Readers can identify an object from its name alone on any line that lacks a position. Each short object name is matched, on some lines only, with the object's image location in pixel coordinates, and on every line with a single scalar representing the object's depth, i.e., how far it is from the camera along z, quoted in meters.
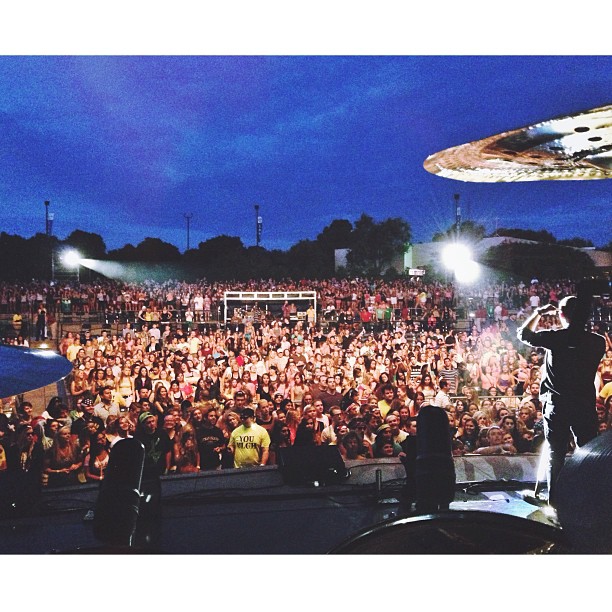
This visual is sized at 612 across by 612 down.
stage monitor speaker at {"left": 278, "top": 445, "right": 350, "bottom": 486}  4.09
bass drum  1.47
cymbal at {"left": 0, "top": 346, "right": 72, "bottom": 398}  1.79
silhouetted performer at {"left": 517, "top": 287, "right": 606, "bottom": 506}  3.27
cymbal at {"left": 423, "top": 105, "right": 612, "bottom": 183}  2.62
